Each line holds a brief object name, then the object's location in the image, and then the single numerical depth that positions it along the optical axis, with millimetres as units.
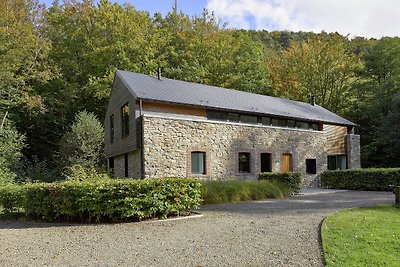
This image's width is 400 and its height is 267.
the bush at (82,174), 14827
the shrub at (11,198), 11491
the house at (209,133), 16922
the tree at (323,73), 34906
